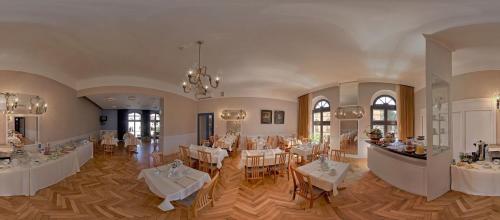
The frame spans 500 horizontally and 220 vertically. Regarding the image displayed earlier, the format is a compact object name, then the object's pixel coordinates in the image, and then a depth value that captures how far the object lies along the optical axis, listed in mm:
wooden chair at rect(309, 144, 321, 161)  6959
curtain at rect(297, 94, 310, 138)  10500
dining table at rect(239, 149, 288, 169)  5480
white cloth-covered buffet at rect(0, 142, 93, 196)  4129
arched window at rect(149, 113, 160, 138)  15797
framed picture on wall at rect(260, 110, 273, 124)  11133
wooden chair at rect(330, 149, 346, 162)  6614
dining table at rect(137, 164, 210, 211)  3374
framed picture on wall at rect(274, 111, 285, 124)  11383
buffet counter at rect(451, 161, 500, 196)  4043
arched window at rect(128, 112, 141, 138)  15331
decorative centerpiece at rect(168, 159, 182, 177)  3891
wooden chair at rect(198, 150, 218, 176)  5766
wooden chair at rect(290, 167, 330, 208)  3626
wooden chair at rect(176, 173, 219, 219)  3250
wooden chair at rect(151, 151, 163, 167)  4900
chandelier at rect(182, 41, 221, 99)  4387
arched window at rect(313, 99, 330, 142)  9875
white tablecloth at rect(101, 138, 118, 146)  9102
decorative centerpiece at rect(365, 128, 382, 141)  6312
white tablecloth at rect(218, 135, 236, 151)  8608
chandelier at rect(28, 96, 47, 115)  5824
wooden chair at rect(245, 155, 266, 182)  5246
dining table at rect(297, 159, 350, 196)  3604
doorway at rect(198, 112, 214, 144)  11242
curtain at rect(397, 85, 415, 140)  8055
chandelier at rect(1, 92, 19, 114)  5238
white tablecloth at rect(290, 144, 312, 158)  6863
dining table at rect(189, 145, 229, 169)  5901
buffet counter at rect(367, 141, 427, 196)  4180
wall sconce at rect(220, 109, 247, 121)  10812
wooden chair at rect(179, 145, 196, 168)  6500
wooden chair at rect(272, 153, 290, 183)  5508
